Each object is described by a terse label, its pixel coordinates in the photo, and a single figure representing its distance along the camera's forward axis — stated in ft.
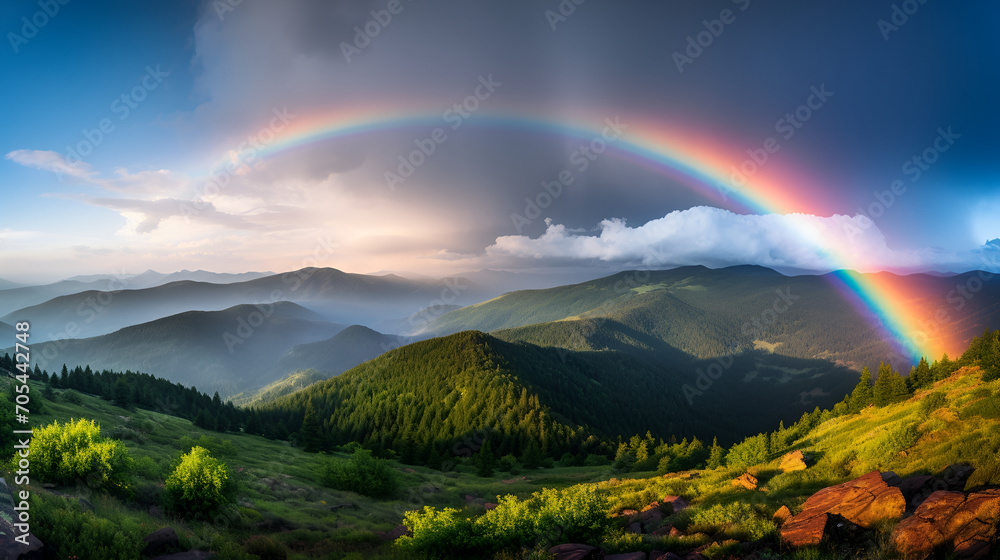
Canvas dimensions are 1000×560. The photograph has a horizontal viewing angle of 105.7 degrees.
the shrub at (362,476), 163.94
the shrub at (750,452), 180.04
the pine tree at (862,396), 204.38
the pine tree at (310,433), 300.65
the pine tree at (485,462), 292.81
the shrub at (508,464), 333.42
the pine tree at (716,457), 208.52
